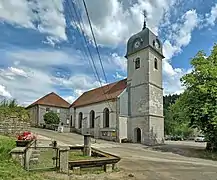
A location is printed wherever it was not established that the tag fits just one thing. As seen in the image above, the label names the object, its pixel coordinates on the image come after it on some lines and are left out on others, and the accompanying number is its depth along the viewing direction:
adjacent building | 49.00
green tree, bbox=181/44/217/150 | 21.08
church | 33.56
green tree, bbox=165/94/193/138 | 24.12
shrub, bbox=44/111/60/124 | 47.28
